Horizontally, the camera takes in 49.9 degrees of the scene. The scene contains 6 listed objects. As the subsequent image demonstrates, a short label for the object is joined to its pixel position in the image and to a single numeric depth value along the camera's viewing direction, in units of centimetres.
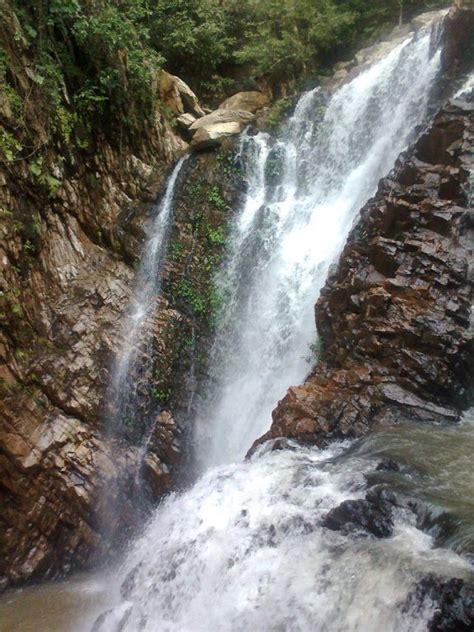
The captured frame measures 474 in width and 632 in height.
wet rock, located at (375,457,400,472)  559
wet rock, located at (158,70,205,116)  1363
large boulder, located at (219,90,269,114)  1462
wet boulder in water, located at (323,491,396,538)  470
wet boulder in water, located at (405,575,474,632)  347
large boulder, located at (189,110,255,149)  1270
